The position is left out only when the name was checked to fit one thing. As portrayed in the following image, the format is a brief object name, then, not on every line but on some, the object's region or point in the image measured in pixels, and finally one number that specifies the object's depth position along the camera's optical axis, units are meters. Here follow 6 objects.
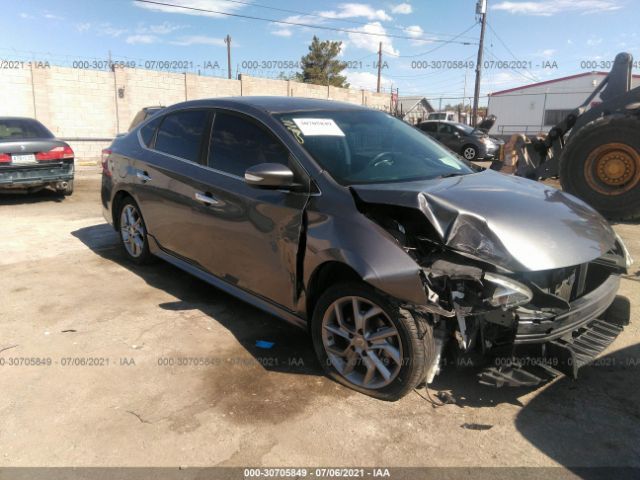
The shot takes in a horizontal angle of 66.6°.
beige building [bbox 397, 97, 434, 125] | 45.18
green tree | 49.31
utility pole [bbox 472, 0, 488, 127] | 26.22
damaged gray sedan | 2.62
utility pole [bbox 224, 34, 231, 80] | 48.81
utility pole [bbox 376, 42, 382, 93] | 50.31
